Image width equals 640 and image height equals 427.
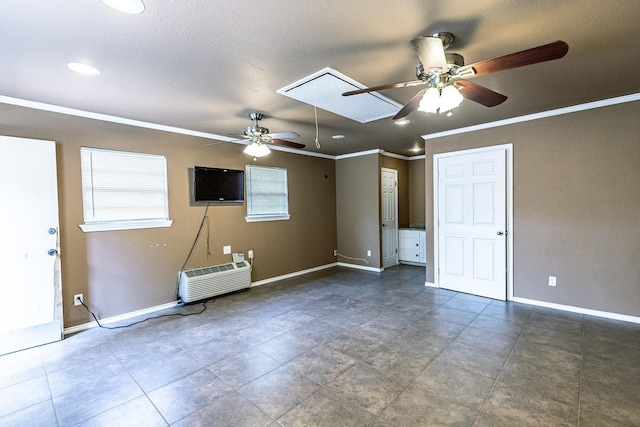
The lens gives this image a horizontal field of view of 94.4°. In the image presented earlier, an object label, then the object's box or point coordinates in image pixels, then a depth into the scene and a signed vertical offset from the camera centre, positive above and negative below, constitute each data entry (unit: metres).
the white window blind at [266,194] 5.11 +0.25
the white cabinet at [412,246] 6.30 -0.90
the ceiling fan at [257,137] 3.49 +0.84
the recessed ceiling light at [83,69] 2.27 +1.13
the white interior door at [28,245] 2.87 -0.33
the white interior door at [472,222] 4.13 -0.28
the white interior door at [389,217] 6.15 -0.24
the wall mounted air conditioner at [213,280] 4.11 -1.05
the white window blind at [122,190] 3.48 +0.26
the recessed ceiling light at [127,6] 1.57 +1.11
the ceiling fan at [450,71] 1.62 +0.83
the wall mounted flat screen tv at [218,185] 4.34 +0.37
